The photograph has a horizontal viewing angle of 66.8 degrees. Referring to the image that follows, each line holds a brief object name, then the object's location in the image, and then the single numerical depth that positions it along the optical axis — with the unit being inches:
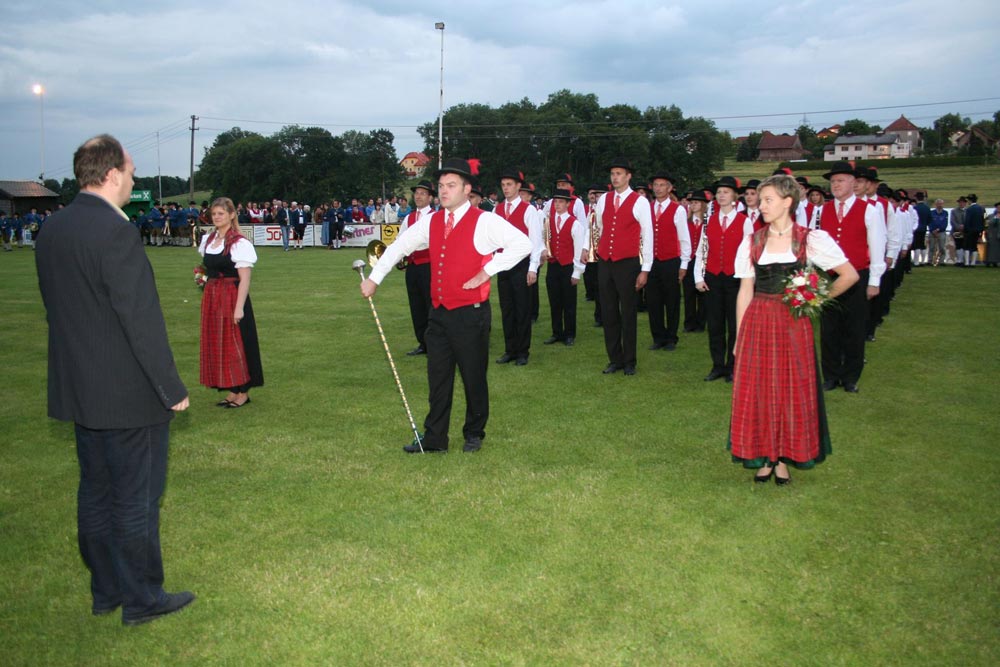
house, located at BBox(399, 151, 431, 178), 6092.5
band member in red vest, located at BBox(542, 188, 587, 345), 440.8
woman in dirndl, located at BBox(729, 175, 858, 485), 205.6
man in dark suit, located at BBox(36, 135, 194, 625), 128.0
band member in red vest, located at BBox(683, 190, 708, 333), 496.7
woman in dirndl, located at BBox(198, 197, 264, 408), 289.6
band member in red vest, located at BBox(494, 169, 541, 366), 391.2
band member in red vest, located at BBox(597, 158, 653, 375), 346.9
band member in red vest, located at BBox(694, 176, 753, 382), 345.7
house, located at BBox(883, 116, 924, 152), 4739.9
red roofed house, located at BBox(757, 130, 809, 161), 4456.2
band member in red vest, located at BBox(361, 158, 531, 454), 236.2
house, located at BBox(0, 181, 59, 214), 2687.0
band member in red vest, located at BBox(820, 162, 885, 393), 313.1
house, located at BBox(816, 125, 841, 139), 5526.6
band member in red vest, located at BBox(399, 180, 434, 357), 385.7
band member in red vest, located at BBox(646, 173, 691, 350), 431.2
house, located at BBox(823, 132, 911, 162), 4099.4
